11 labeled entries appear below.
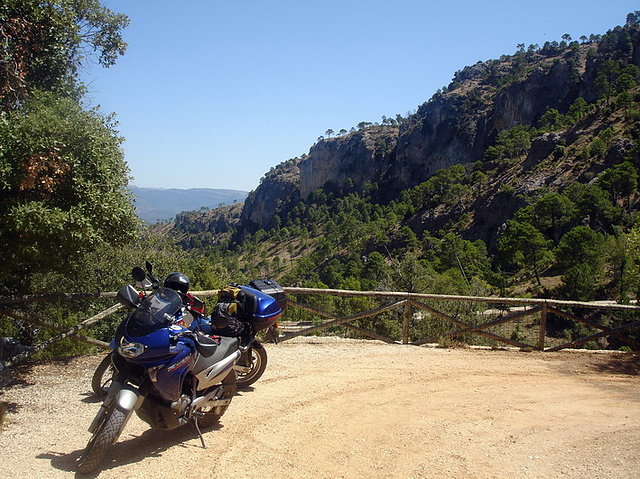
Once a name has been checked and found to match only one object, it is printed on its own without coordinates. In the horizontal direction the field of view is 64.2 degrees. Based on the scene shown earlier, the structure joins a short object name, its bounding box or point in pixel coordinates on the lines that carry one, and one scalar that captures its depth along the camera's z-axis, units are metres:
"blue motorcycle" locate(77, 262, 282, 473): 3.82
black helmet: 5.39
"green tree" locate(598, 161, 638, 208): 53.88
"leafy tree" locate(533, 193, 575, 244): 56.47
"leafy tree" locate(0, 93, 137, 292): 5.18
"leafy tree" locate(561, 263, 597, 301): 37.88
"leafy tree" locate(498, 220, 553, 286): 49.88
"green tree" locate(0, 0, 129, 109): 5.72
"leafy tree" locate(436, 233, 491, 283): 54.75
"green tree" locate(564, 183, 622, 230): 52.69
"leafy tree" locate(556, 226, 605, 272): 42.78
